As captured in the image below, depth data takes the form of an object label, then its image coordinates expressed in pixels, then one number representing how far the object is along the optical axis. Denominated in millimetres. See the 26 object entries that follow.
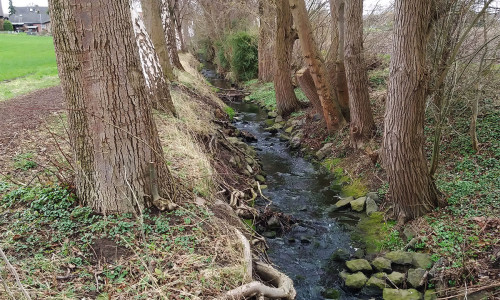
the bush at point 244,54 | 19953
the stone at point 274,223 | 6289
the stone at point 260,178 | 8352
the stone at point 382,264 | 5055
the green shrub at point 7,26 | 56834
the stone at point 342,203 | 7062
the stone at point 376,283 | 4820
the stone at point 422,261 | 4777
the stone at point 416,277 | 4645
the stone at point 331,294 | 4804
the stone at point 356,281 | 4905
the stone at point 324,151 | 9492
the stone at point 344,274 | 5117
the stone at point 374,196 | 6766
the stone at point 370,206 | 6531
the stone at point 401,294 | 4504
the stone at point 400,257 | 5008
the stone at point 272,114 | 13985
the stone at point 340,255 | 5562
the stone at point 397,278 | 4797
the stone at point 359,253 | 5559
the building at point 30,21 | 71188
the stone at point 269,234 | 6132
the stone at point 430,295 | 4406
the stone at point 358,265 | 5176
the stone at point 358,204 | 6795
